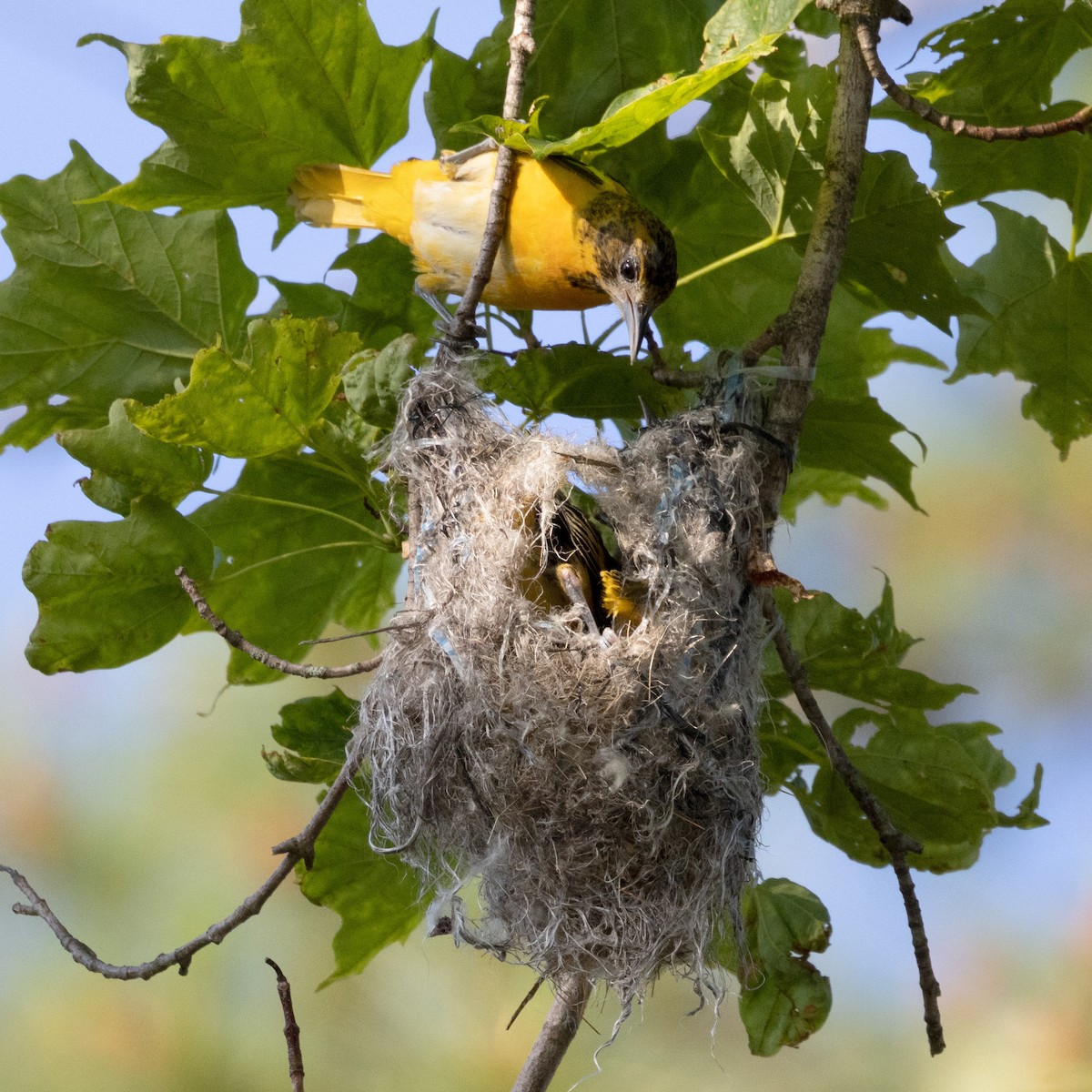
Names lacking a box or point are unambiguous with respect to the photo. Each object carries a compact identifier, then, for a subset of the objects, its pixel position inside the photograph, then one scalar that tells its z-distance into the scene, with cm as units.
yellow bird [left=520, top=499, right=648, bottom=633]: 630
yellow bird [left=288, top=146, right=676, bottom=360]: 635
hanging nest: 627
